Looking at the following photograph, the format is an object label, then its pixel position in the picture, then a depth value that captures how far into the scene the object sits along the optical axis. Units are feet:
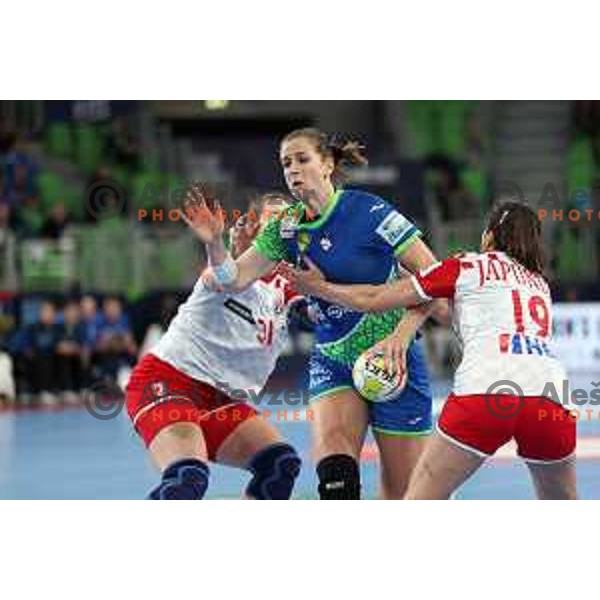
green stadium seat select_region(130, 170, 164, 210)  71.10
